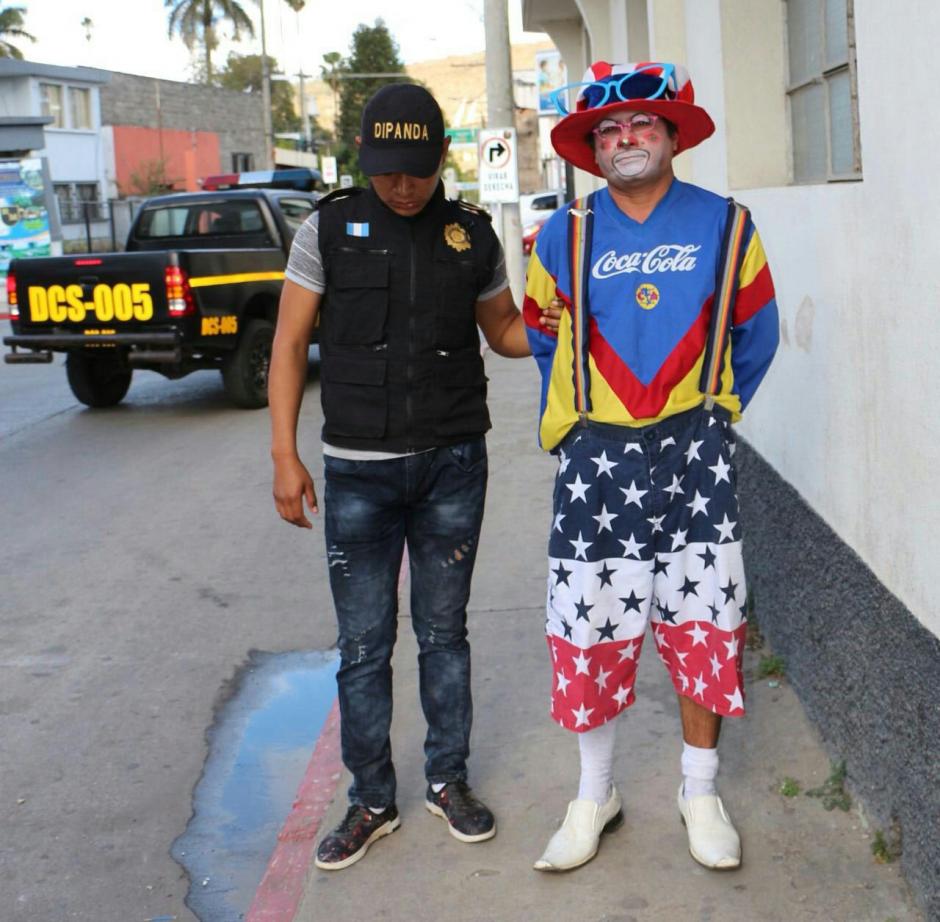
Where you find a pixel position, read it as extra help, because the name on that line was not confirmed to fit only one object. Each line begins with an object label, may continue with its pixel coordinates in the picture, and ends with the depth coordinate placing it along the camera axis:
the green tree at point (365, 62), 89.38
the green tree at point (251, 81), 99.31
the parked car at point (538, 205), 37.41
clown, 3.21
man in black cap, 3.47
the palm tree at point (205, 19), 80.69
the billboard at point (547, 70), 40.56
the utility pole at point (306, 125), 62.73
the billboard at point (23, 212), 27.58
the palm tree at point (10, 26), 79.25
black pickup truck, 11.27
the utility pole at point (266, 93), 47.53
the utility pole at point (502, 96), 16.20
